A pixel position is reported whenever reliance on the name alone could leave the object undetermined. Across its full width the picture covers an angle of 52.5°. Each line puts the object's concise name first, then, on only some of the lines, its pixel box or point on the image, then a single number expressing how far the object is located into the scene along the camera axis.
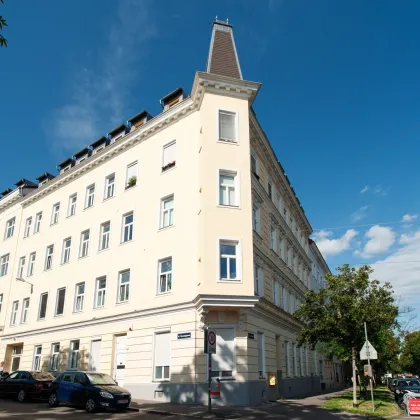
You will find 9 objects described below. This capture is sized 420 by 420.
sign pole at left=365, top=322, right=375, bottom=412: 17.36
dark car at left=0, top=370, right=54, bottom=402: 19.95
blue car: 16.16
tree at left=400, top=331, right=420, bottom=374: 86.31
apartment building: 19.55
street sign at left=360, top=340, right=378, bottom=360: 17.28
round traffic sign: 15.61
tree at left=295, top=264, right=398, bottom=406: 21.16
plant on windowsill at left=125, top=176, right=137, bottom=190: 26.09
